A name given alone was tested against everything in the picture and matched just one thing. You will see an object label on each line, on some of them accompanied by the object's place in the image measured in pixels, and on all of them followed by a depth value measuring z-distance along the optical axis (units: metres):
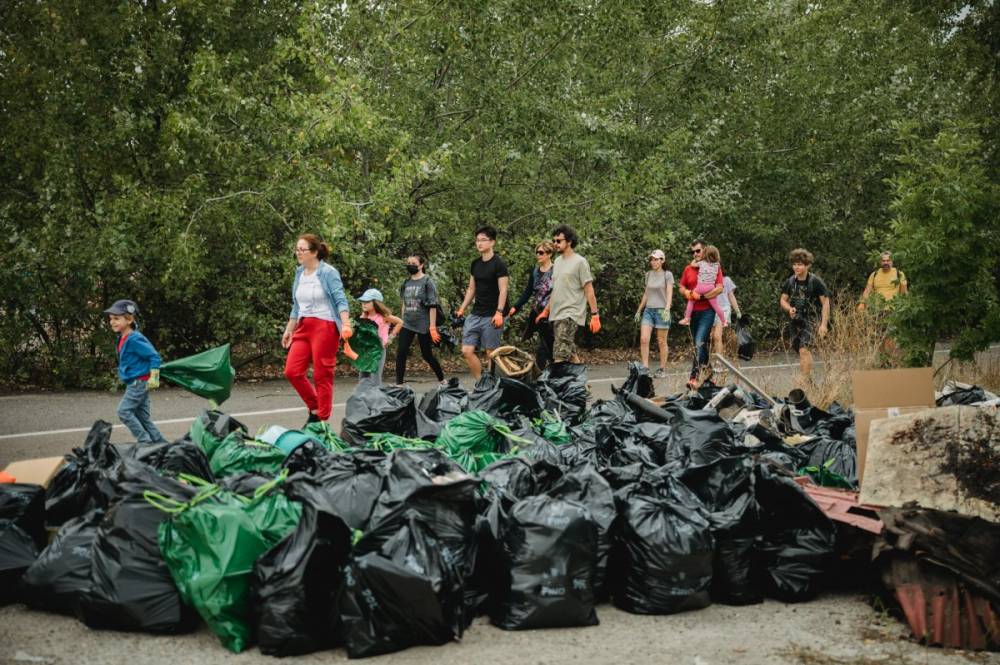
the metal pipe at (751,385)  8.14
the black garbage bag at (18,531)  4.79
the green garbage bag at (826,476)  6.25
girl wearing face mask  11.26
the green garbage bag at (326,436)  6.34
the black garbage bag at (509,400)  7.42
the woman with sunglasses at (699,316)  11.85
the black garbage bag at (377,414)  6.73
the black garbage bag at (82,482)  5.21
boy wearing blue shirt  7.55
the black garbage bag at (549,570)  4.63
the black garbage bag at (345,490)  4.65
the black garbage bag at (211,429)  5.95
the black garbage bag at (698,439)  5.88
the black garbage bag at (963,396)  7.74
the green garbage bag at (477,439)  6.29
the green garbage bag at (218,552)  4.34
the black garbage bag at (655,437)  6.25
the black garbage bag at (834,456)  6.39
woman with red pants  8.42
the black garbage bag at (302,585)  4.24
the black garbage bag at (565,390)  7.75
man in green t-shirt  10.38
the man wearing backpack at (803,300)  11.55
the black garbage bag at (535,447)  5.95
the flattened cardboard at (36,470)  5.43
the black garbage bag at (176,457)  5.31
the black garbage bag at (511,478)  5.23
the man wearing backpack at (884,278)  12.97
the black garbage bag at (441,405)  7.40
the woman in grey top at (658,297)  13.66
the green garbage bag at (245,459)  5.66
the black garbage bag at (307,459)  5.28
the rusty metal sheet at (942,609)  4.44
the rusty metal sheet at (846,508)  5.11
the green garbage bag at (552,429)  6.82
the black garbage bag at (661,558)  4.84
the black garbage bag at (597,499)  4.88
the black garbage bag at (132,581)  4.45
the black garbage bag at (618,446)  6.04
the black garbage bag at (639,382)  8.30
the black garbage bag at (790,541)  5.09
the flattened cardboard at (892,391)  6.25
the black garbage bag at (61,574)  4.61
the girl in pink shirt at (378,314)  10.56
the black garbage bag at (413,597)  4.24
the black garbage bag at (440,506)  4.57
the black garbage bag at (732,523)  5.05
